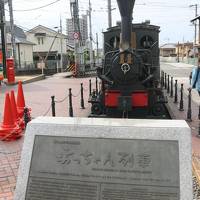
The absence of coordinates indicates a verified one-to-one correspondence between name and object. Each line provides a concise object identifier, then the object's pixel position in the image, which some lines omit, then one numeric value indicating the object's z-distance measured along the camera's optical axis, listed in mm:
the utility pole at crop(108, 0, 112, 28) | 31805
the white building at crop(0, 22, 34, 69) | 46606
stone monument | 3285
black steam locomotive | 8016
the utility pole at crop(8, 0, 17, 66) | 31406
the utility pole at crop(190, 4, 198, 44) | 50531
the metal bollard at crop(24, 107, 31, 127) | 7956
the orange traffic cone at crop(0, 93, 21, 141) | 7875
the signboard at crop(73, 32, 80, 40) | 26938
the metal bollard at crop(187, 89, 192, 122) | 9595
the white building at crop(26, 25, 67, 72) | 64688
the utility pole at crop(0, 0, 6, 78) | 22719
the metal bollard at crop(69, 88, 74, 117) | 10461
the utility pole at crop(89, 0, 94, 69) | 40447
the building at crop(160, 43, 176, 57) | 123925
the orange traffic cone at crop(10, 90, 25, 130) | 8641
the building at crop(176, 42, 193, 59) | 94500
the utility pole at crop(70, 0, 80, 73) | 26514
